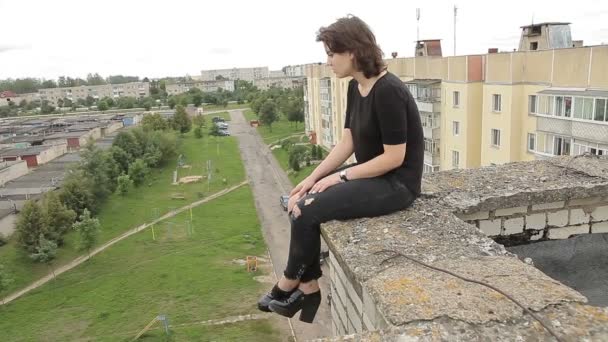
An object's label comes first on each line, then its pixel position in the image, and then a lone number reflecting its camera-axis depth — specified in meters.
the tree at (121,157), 38.95
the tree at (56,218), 23.36
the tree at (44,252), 21.05
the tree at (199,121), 64.27
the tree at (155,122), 55.14
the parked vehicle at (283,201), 26.39
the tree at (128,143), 41.96
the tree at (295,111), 60.03
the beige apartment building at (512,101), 15.43
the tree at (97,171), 30.09
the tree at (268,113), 60.50
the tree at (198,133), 59.16
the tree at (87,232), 21.86
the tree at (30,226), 22.08
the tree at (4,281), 18.55
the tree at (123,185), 32.31
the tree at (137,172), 35.12
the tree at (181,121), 59.69
